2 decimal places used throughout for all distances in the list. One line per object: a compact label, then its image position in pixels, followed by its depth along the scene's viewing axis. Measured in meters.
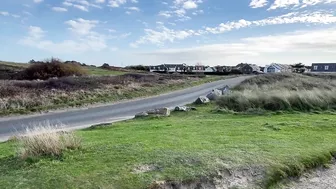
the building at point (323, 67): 106.62
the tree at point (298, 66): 124.46
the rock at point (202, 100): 23.14
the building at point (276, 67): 124.56
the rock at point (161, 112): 17.25
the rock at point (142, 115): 17.17
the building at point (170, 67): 139.64
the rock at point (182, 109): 18.63
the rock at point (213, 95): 24.25
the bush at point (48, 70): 46.12
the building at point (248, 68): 127.78
